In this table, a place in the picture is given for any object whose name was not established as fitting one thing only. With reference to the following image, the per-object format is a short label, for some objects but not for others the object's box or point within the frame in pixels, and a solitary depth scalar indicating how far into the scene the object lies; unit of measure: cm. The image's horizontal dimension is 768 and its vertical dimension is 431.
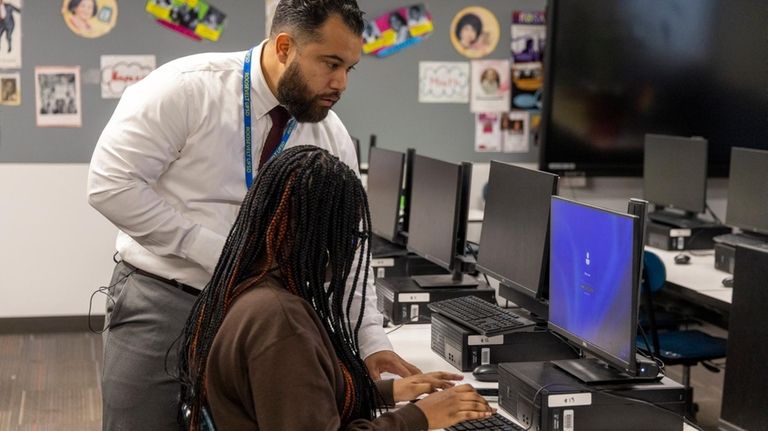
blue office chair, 404
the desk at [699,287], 398
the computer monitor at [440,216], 324
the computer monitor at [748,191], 438
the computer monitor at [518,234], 266
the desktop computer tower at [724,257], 448
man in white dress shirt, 216
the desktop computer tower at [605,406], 213
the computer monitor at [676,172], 500
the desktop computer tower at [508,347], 266
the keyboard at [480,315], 267
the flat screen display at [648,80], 598
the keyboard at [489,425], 216
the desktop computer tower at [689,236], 503
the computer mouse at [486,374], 261
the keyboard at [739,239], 443
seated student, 156
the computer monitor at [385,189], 386
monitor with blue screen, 209
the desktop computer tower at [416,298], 330
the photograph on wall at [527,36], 613
